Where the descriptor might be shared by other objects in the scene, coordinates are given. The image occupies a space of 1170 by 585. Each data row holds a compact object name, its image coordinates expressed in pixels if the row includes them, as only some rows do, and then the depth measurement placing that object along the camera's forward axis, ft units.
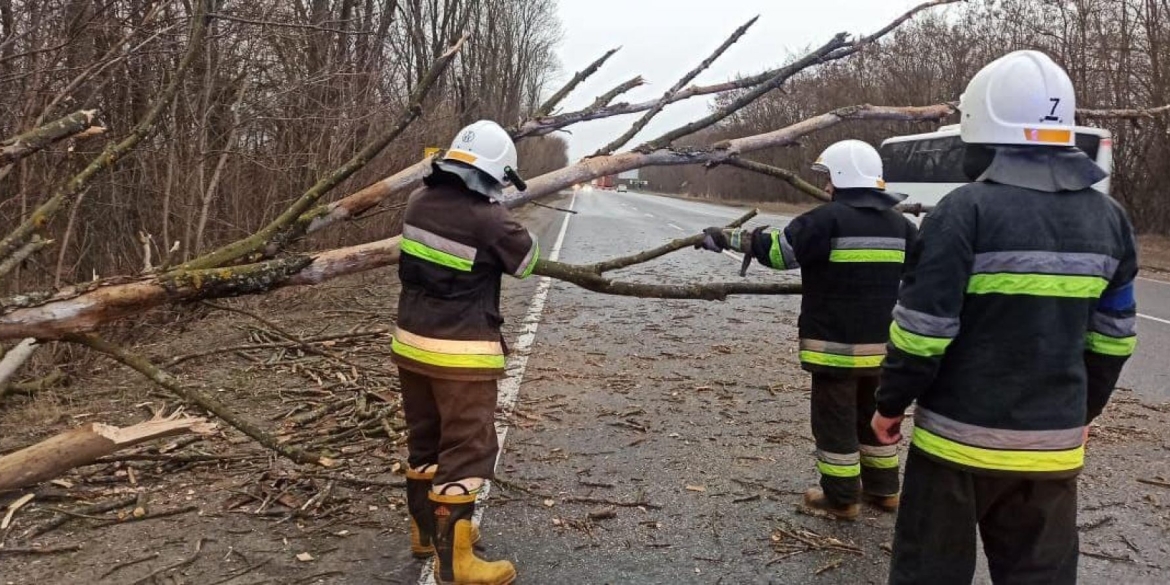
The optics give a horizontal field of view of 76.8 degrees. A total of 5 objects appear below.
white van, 64.80
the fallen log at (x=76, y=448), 9.76
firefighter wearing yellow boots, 9.67
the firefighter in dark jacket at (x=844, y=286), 11.72
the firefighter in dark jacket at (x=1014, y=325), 7.07
